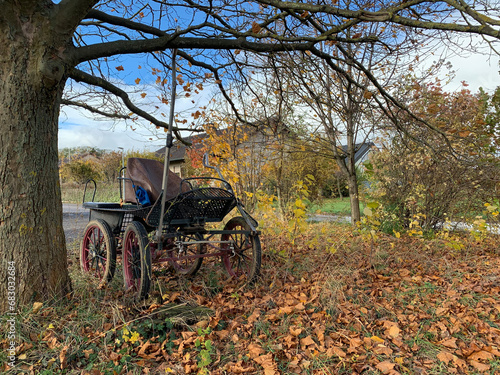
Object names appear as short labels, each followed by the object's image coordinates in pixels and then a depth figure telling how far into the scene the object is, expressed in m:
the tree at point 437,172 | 6.08
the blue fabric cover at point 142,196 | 3.92
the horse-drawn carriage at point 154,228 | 3.46
